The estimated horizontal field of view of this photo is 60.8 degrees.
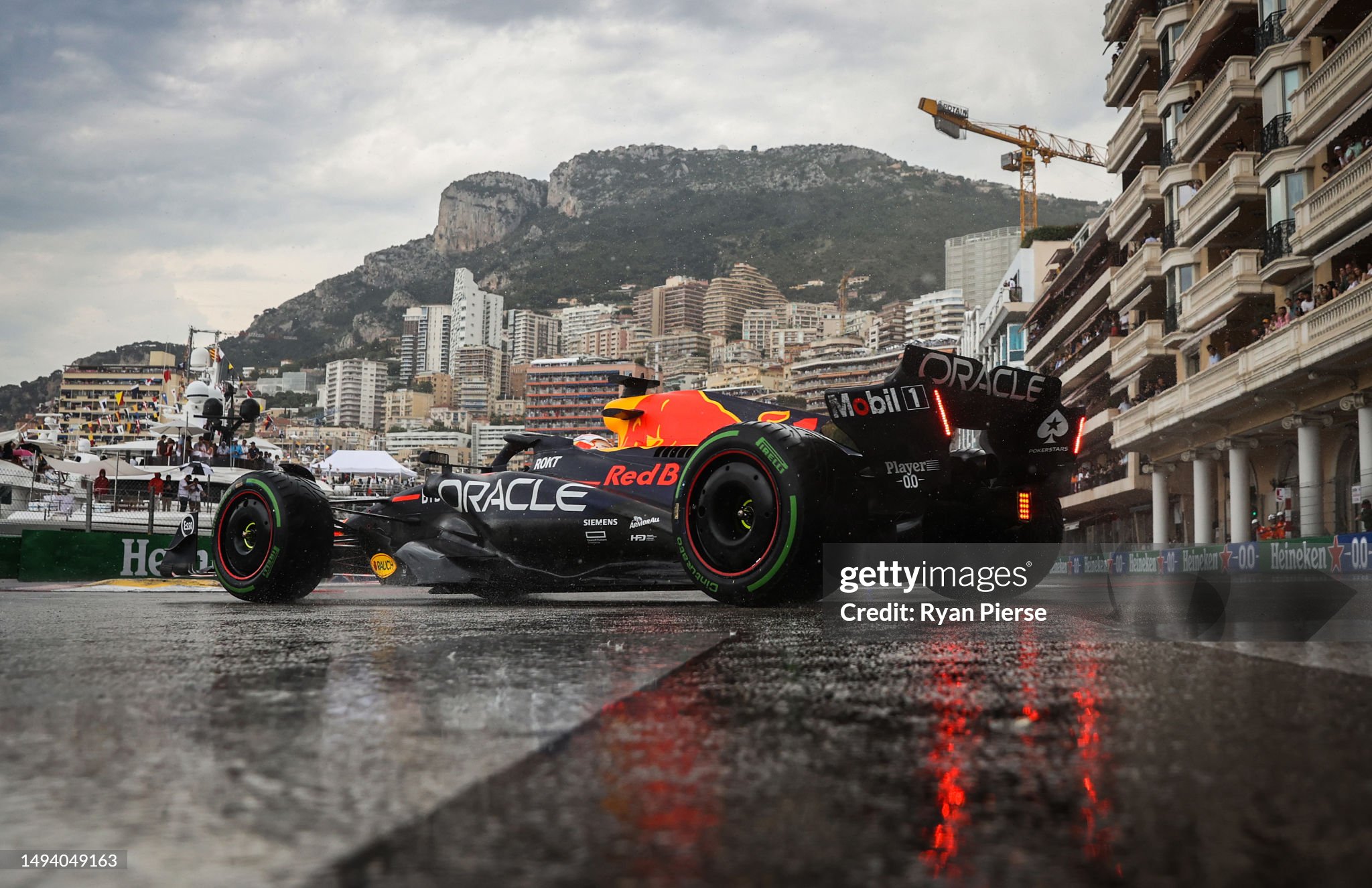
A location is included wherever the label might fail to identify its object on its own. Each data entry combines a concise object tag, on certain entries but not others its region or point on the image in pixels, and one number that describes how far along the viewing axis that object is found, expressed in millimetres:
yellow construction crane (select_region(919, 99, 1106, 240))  124812
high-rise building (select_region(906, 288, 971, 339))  180875
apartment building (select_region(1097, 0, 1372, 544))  25875
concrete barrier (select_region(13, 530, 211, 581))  17641
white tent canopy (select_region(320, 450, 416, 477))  29281
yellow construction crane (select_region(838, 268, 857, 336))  182100
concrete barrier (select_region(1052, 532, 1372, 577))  15773
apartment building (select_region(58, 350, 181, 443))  129350
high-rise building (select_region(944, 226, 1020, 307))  173250
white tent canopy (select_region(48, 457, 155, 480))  33156
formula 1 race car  6129
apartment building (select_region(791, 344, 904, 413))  147375
